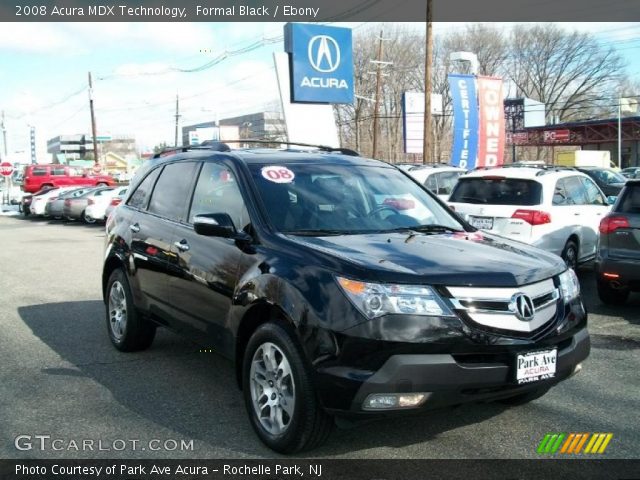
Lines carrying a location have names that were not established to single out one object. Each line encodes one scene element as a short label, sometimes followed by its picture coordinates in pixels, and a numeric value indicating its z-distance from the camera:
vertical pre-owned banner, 24.02
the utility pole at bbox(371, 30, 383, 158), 37.88
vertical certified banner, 23.17
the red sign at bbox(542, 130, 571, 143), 63.72
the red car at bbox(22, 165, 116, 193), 37.25
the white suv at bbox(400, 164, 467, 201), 14.23
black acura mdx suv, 3.34
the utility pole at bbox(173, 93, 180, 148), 68.14
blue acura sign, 22.97
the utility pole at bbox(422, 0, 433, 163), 22.12
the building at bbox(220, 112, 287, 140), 79.65
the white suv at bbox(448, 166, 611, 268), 9.20
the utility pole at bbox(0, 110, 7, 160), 88.97
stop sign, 35.12
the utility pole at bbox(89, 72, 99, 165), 49.97
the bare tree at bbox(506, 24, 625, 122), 69.69
